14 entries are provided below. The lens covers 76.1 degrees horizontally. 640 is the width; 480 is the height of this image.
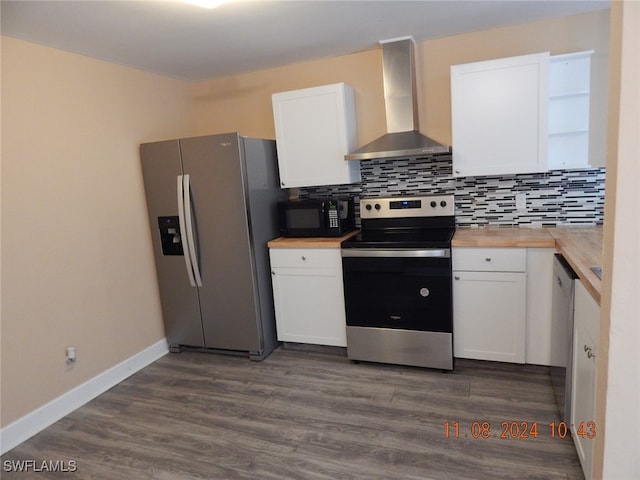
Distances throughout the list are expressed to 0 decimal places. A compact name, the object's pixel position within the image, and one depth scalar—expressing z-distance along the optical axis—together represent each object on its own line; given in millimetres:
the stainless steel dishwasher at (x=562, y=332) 1843
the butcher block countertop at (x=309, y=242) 2861
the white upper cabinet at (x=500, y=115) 2492
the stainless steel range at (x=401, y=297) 2566
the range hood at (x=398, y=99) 2838
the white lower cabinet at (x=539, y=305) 2414
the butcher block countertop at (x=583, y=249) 1512
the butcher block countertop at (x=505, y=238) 2408
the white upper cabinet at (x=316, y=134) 2951
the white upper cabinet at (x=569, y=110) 2504
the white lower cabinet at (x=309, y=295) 2920
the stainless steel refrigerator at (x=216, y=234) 2895
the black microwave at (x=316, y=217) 3008
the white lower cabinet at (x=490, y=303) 2480
